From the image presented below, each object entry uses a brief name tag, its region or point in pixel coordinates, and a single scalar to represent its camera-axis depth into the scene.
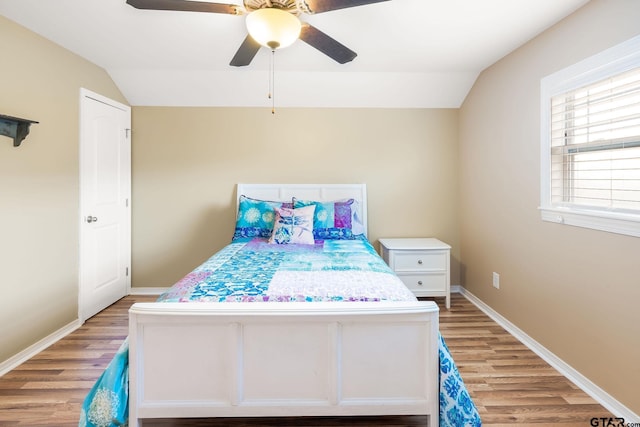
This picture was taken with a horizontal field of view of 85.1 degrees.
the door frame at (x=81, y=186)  2.97
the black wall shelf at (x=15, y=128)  2.22
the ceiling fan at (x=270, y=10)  1.64
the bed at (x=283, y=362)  1.58
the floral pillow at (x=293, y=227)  3.08
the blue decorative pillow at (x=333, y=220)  3.31
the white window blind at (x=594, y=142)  1.83
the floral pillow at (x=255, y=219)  3.36
